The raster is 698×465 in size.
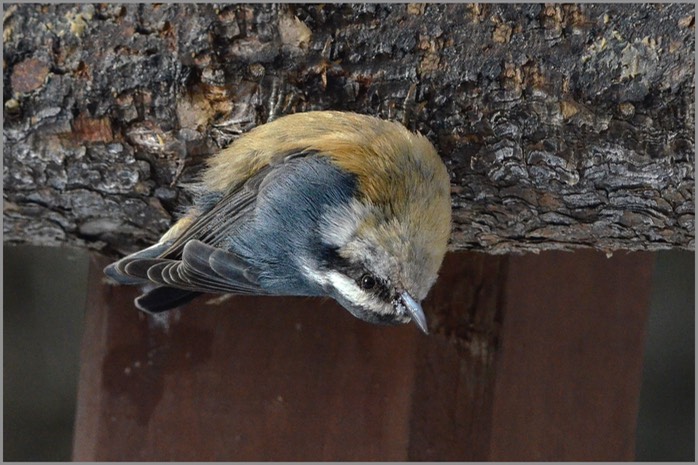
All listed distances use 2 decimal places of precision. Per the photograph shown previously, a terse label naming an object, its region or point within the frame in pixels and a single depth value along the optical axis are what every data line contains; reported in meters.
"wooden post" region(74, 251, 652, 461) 2.22
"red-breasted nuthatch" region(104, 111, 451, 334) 2.16
